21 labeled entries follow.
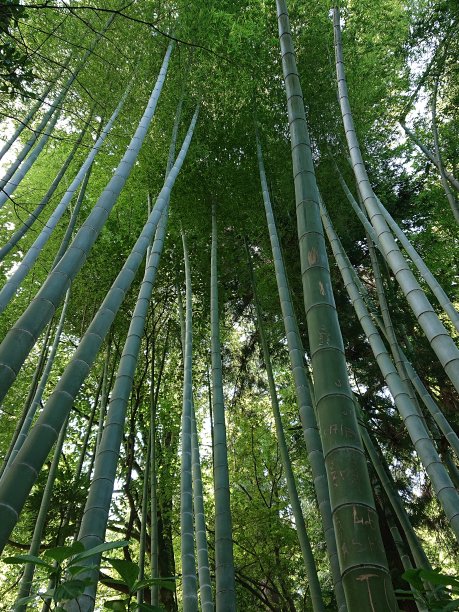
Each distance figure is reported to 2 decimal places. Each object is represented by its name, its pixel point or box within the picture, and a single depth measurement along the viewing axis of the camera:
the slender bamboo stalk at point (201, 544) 2.94
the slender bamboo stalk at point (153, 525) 4.23
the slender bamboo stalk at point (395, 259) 2.26
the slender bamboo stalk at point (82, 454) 4.82
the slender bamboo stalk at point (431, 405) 3.38
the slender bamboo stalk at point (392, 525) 3.75
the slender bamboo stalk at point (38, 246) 2.83
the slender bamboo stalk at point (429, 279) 3.33
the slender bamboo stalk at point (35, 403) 3.68
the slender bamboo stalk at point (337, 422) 0.92
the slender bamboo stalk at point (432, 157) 5.11
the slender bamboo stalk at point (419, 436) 2.47
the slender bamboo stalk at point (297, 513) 2.95
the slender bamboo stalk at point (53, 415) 1.41
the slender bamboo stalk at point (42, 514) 3.57
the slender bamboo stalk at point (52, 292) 1.62
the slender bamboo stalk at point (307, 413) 2.43
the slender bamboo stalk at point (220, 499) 2.45
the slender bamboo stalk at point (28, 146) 3.24
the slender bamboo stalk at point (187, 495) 2.67
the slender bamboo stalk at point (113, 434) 1.86
